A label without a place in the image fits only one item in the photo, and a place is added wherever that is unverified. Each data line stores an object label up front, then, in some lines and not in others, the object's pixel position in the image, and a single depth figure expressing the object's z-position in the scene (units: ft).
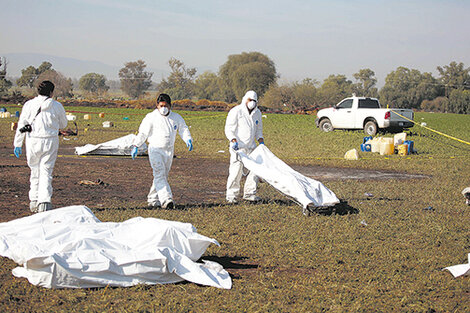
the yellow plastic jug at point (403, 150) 114.76
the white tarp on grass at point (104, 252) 31.83
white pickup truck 156.77
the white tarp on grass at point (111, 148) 101.17
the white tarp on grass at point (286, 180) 54.22
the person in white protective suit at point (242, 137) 60.79
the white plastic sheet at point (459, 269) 36.80
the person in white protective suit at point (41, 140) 51.85
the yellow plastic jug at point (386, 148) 115.36
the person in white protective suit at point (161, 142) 55.50
